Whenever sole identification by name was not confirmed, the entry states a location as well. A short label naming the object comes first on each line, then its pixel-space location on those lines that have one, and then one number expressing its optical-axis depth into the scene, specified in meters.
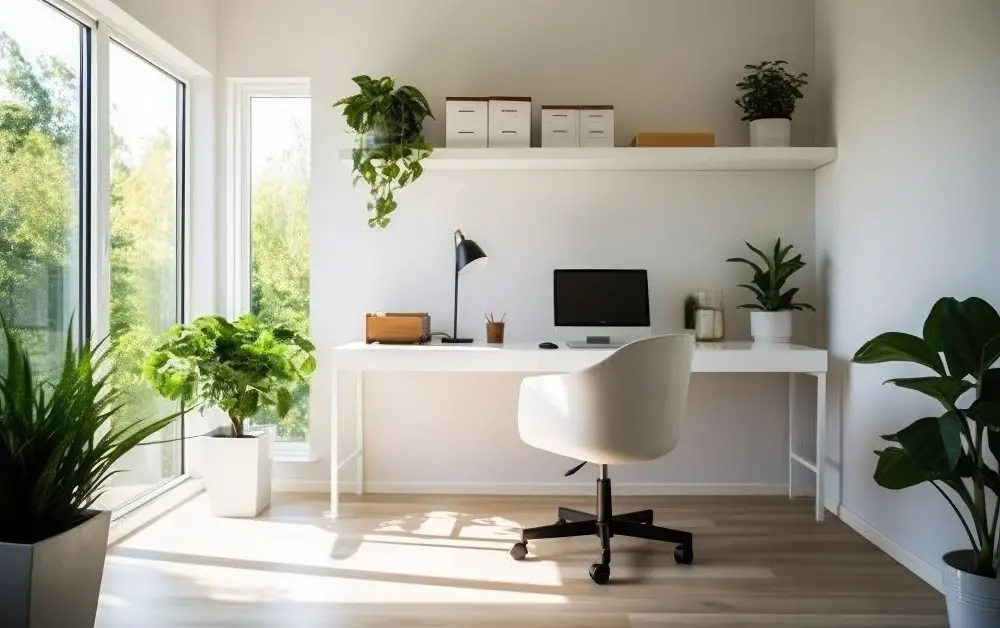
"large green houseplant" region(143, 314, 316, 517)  3.12
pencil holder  3.54
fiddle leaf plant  2.00
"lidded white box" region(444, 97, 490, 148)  3.55
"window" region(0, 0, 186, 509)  2.54
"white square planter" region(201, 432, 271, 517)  3.33
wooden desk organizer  3.49
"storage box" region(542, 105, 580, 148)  3.54
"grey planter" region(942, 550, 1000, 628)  1.96
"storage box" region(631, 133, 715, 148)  3.47
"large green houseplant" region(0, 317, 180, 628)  1.69
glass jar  3.59
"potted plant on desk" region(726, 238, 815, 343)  3.46
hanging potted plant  3.43
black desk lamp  3.54
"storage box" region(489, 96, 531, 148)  3.54
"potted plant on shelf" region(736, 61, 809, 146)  3.53
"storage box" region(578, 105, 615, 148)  3.54
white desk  3.24
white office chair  2.56
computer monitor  3.47
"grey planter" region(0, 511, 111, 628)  1.68
